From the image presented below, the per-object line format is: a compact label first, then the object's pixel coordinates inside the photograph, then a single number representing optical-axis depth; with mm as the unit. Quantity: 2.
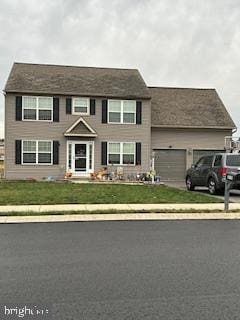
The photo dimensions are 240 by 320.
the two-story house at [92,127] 17741
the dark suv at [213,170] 11453
